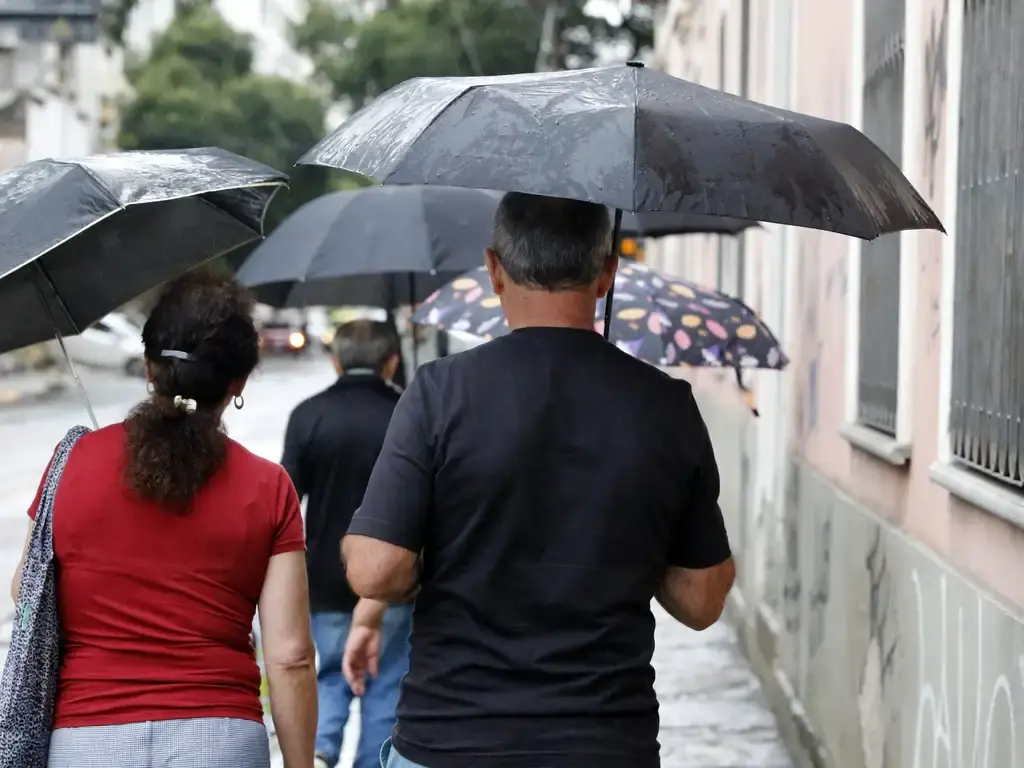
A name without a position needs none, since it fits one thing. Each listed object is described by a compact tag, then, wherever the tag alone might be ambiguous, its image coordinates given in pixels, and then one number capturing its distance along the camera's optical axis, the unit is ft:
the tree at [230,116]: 285.02
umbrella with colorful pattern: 29.22
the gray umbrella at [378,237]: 38.40
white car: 230.89
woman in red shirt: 17.21
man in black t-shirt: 15.69
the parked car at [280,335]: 331.63
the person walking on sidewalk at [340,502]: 32.81
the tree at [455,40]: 196.54
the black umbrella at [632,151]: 15.85
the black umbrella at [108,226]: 18.43
